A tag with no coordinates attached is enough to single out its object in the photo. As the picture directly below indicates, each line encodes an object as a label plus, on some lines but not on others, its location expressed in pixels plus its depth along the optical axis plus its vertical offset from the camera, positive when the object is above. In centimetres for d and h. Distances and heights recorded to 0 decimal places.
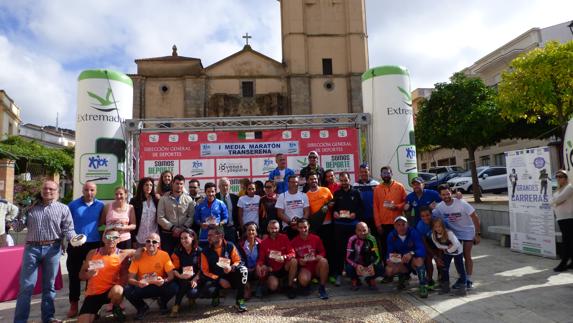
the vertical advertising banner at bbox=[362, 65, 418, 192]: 780 +132
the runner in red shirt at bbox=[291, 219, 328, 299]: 537 -96
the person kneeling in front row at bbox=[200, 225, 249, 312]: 497 -100
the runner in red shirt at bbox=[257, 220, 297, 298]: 534 -98
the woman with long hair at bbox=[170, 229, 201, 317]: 484 -95
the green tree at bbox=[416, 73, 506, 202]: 1518 +269
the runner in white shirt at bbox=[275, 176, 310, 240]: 583 -24
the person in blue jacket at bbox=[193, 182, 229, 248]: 555 -31
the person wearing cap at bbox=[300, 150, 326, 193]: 655 +33
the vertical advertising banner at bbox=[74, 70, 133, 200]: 729 +114
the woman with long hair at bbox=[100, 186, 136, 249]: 512 -30
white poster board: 734 -39
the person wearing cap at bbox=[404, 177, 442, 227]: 594 -21
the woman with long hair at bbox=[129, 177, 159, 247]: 547 -24
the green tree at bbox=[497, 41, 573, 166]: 1175 +305
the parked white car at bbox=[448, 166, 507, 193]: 1900 +15
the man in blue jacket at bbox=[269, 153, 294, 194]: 658 +26
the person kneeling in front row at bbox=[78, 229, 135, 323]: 448 -97
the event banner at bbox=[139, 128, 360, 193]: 822 +83
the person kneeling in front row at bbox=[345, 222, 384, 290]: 546 -100
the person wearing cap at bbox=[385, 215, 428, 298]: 529 -93
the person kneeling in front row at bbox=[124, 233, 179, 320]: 467 -103
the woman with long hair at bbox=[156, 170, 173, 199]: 589 +14
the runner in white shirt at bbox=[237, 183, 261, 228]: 604 -27
